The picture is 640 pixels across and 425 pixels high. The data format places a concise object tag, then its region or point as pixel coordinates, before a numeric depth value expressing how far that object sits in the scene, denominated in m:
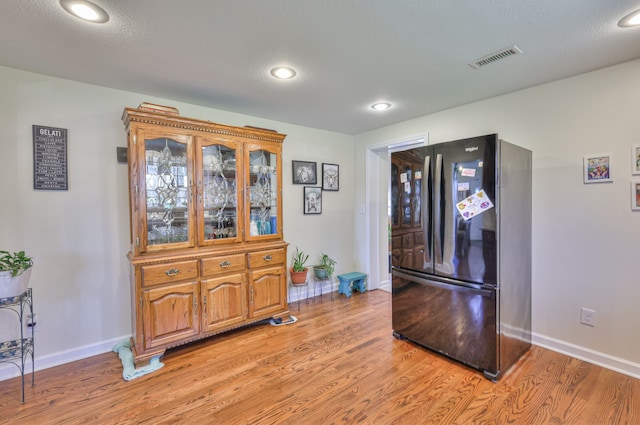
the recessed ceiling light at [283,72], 2.19
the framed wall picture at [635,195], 2.10
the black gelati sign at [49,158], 2.25
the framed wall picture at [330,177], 4.09
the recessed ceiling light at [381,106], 3.02
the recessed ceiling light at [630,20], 1.59
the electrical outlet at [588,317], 2.30
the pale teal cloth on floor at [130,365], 2.17
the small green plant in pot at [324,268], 3.88
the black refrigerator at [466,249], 2.10
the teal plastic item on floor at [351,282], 4.02
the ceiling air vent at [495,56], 1.96
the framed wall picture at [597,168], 2.22
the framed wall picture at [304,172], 3.79
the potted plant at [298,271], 3.61
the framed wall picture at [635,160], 2.10
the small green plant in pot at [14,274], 1.83
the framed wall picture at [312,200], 3.90
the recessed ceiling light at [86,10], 1.46
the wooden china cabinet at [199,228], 2.34
